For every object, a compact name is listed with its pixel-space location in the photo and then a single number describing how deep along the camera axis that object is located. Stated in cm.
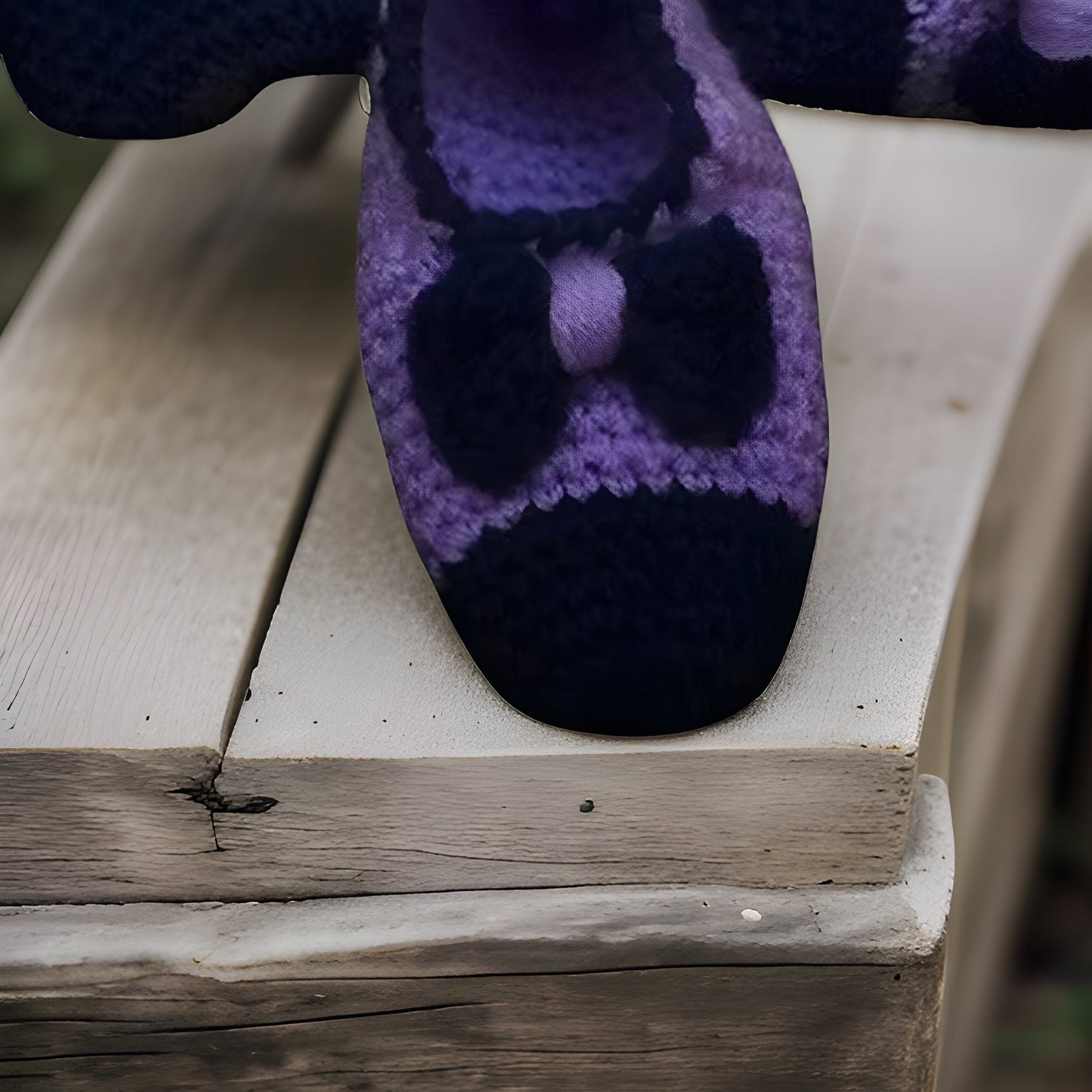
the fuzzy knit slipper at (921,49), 91
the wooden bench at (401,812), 89
